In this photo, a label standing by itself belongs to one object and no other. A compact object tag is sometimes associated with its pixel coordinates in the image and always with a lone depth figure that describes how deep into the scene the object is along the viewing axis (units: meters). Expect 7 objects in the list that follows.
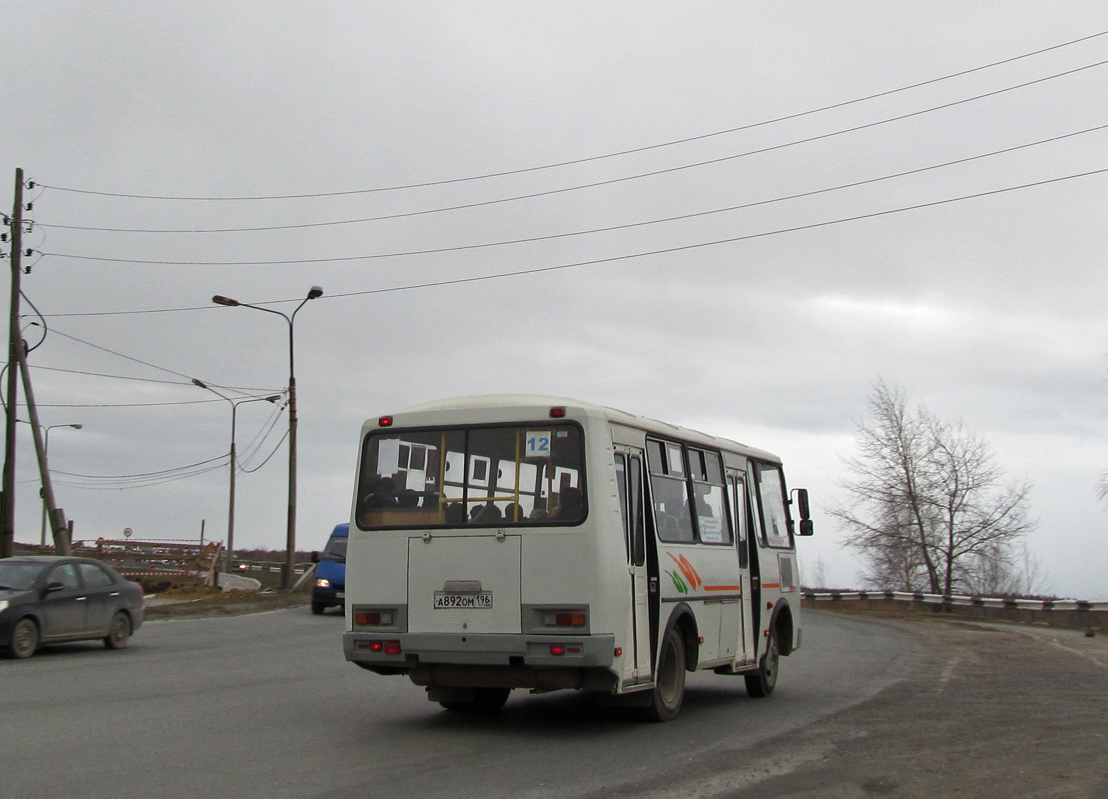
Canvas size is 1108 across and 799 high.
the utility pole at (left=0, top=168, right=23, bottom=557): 28.20
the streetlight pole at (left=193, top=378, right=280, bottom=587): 48.84
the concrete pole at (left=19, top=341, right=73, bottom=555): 28.70
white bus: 9.73
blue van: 28.88
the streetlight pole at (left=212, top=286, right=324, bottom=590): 36.38
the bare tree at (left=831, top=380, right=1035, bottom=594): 57.28
